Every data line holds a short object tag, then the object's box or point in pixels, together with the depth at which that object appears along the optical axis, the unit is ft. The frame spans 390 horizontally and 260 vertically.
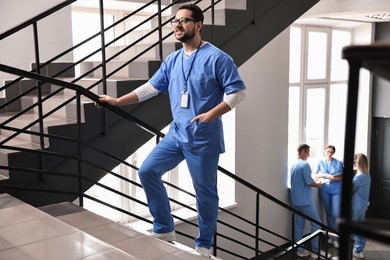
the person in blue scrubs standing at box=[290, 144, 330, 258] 21.44
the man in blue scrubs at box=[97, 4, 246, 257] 7.64
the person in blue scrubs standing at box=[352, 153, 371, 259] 22.33
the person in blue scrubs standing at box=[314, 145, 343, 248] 23.58
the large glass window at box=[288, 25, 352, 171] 24.50
